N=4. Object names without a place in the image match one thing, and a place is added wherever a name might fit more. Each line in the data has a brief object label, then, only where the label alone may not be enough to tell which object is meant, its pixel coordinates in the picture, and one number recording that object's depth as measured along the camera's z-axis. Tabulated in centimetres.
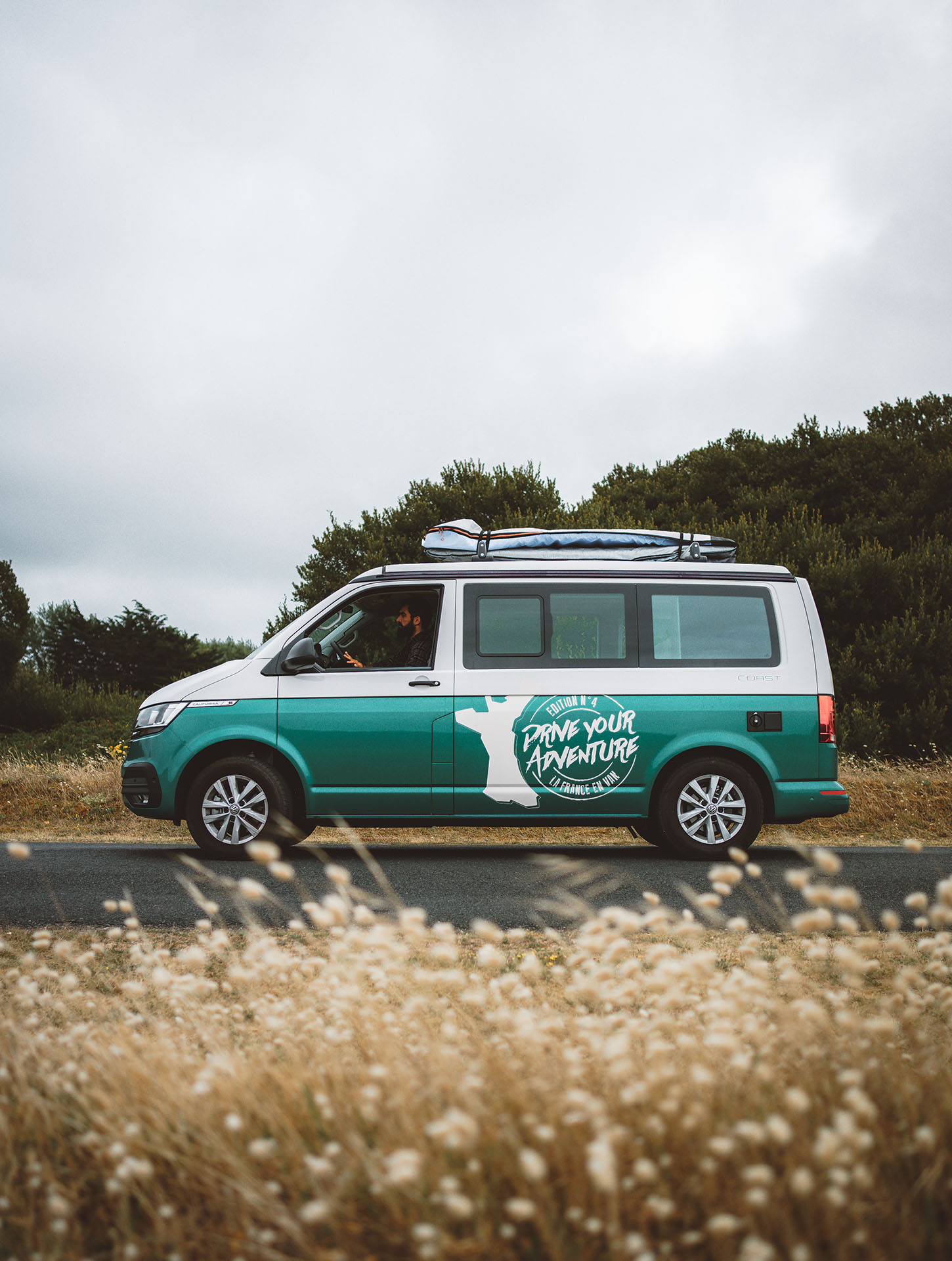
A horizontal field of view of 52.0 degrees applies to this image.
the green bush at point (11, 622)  2756
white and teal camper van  727
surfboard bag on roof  798
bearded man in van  756
